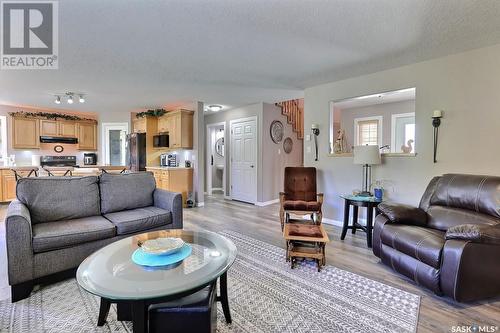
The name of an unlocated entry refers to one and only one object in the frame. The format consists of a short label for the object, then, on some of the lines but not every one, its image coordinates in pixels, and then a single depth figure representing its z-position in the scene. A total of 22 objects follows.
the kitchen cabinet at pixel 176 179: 5.27
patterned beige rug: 1.65
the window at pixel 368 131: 6.07
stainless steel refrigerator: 6.14
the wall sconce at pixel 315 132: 4.22
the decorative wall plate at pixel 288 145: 6.23
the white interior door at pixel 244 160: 5.80
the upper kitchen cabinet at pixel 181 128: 5.52
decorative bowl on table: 1.59
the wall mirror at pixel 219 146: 7.73
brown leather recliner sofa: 1.83
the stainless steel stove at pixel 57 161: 6.16
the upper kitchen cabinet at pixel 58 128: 6.12
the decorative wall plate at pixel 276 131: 5.88
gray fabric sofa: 1.94
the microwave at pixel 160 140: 6.07
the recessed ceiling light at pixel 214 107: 6.04
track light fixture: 4.77
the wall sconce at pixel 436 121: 2.98
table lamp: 3.26
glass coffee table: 1.21
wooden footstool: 2.43
